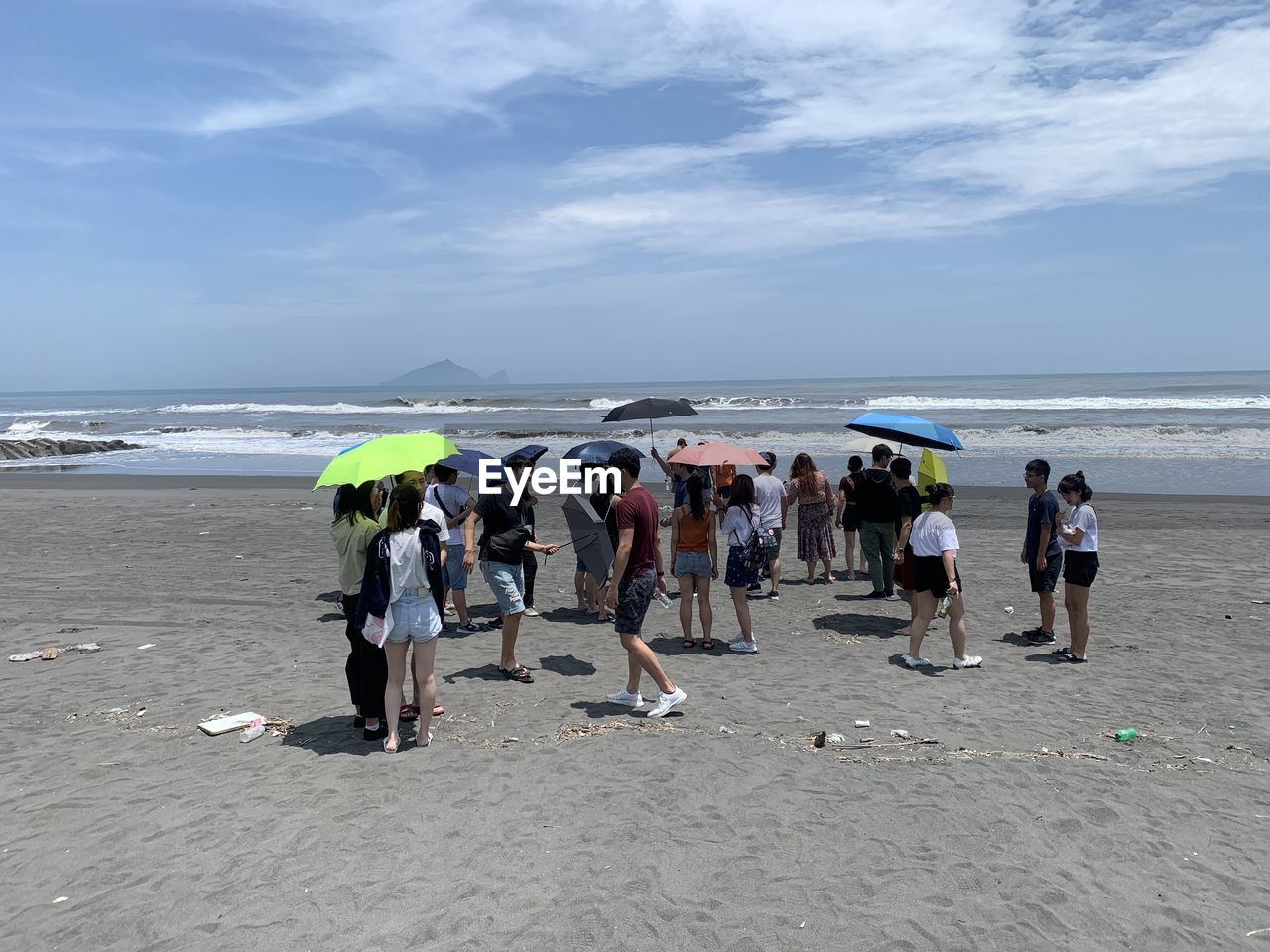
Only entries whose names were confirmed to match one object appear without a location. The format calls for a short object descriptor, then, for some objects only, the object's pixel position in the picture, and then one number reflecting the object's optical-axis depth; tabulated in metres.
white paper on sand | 5.89
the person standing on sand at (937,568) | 6.94
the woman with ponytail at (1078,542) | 6.96
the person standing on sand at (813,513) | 10.20
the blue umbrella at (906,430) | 8.63
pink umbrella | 8.53
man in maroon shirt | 6.01
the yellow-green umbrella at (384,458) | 5.73
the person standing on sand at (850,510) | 10.19
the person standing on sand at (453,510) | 7.96
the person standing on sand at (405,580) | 5.21
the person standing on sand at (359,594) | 5.73
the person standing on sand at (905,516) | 7.65
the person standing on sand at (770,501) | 8.67
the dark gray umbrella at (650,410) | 10.66
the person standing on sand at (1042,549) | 7.45
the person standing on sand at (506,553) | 6.89
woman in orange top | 7.46
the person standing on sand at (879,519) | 9.50
